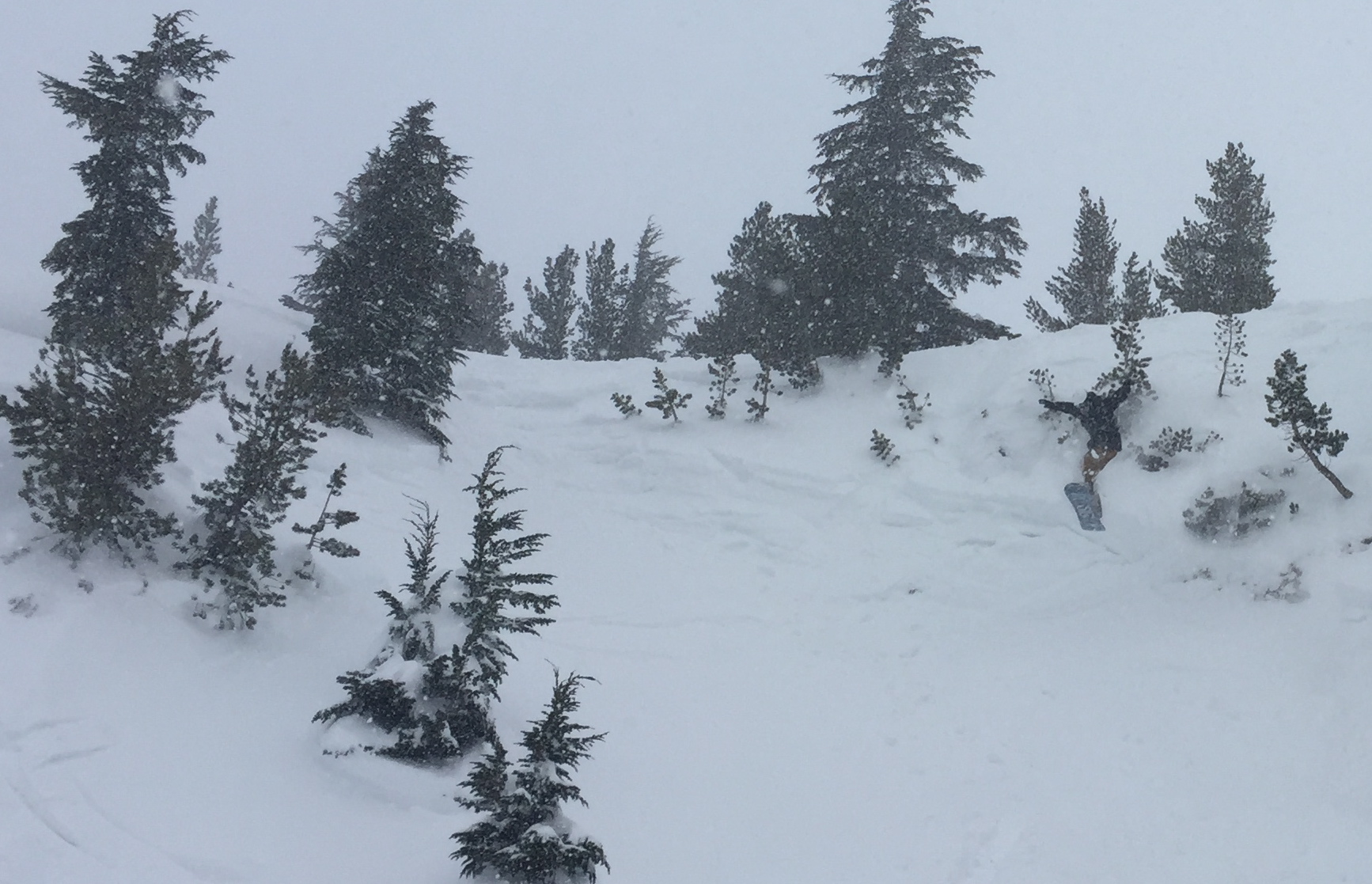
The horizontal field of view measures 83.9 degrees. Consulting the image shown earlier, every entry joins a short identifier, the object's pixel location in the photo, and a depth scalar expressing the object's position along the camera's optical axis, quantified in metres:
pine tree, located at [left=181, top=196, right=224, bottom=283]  41.16
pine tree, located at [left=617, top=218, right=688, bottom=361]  33.91
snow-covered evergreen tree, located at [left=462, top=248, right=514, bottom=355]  33.88
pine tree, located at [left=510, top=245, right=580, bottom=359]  33.75
